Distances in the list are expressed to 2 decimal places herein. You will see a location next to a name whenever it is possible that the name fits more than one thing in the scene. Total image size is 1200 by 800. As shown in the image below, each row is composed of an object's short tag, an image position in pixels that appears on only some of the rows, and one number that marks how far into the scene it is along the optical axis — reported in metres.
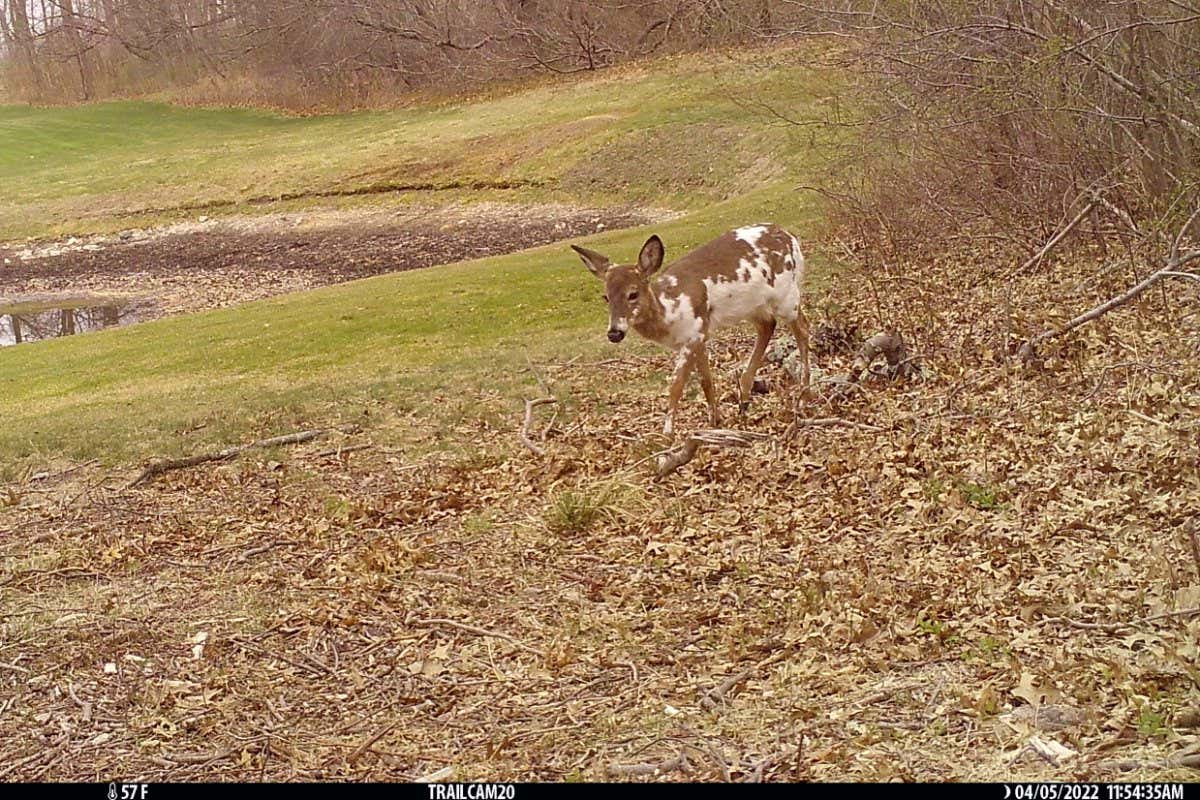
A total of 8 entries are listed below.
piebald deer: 9.86
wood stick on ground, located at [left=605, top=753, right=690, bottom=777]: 5.14
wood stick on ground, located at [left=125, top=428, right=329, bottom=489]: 11.48
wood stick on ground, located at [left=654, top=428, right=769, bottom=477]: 9.19
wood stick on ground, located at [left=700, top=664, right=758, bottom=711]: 5.73
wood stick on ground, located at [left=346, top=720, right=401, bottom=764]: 5.60
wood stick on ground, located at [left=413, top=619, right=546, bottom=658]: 6.72
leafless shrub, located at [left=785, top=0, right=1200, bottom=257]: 11.51
